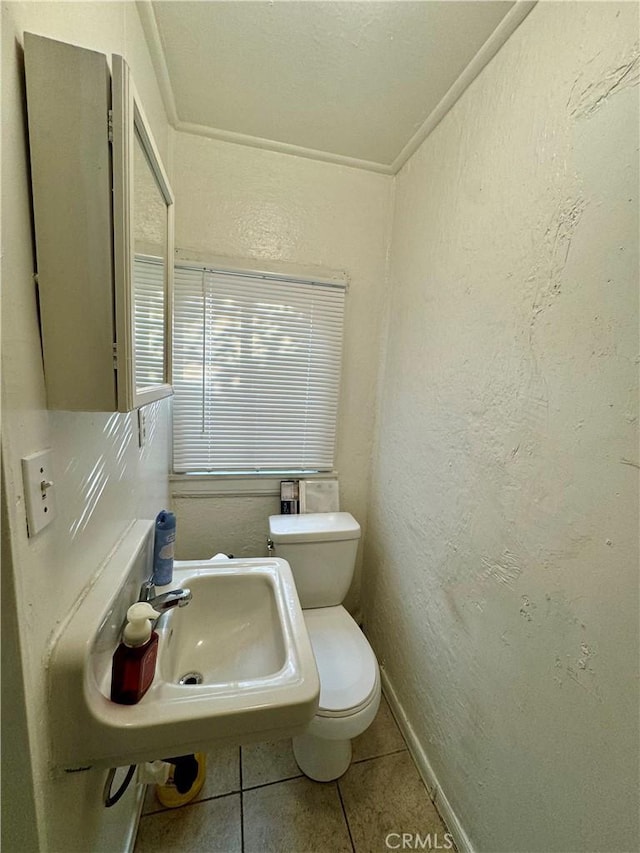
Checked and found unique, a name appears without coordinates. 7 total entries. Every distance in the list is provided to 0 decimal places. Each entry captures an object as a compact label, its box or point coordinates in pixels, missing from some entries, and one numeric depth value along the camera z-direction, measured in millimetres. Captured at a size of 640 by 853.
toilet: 1062
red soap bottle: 621
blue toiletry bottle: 997
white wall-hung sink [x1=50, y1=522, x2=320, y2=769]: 580
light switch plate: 471
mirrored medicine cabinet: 475
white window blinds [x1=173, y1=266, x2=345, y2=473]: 1471
